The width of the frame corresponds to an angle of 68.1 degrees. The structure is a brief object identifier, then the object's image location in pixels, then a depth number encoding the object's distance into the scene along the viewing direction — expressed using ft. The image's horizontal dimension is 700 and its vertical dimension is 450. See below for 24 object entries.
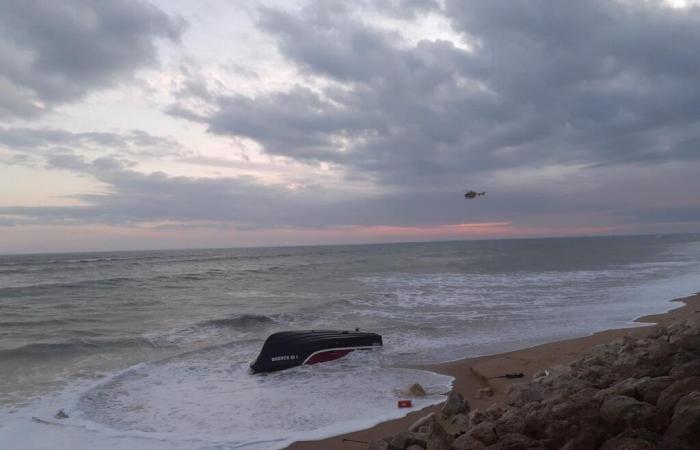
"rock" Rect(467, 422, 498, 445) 18.08
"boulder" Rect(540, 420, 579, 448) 16.42
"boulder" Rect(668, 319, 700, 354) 23.27
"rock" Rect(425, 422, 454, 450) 17.80
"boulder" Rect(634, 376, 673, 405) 17.85
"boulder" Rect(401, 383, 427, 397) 33.42
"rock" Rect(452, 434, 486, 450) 17.47
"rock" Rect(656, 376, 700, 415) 16.33
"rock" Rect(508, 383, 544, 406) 23.43
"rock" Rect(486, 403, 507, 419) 22.13
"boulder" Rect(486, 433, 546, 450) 16.28
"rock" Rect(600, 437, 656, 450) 14.08
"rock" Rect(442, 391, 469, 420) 26.46
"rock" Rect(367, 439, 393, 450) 19.80
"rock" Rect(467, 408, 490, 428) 21.79
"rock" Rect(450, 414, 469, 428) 23.81
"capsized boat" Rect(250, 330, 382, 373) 42.32
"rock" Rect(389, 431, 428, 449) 19.71
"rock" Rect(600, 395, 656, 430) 15.99
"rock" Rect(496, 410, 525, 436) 17.99
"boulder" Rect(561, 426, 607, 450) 15.60
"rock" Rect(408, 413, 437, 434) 22.67
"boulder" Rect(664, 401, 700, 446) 14.17
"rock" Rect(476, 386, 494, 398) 32.19
